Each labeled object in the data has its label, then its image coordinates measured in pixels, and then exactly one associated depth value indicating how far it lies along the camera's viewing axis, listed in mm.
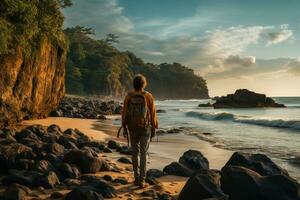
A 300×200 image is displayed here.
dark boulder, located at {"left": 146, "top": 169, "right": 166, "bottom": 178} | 8727
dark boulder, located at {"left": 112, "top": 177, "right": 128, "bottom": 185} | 7581
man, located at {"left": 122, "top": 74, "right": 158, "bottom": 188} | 7441
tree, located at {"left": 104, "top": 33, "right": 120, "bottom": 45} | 130250
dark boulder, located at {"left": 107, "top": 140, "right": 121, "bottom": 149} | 13016
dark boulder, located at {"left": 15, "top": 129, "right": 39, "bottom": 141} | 12241
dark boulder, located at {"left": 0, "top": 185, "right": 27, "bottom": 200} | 5699
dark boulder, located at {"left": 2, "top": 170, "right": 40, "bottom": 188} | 6832
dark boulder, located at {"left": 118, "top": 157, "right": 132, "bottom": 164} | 10469
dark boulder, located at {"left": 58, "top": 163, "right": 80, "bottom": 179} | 7648
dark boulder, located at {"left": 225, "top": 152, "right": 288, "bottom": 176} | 7963
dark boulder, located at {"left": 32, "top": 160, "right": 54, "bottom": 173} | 7565
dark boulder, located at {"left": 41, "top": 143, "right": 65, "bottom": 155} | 9523
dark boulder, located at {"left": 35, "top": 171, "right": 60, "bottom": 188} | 6809
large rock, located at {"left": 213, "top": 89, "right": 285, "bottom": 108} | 68125
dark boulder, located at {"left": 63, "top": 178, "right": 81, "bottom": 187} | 7062
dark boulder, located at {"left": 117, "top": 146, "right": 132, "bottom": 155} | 12336
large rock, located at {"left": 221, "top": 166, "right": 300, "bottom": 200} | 5559
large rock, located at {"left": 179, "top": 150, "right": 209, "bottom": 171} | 9586
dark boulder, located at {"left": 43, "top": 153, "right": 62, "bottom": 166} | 8398
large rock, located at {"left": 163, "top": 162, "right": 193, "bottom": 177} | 9023
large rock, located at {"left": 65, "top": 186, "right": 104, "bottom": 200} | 5738
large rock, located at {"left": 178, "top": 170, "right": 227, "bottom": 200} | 5730
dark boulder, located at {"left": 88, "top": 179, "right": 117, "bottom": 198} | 6468
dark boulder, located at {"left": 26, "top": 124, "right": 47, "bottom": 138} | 13570
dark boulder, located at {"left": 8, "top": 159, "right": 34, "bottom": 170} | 7932
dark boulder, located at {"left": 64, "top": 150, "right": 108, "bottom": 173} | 8328
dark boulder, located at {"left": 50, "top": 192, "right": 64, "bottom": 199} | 6270
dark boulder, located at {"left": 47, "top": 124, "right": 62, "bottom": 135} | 15448
